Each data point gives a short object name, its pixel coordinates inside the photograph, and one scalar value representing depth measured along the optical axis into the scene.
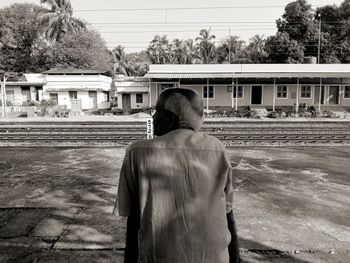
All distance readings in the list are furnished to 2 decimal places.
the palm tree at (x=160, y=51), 54.09
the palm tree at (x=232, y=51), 54.25
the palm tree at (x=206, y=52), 53.66
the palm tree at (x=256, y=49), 47.94
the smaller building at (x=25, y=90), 35.41
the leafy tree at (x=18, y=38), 49.94
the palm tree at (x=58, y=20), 47.41
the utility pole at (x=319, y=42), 45.29
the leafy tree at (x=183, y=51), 52.50
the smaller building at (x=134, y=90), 33.78
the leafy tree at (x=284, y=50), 44.56
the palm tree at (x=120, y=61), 55.53
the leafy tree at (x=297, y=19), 47.81
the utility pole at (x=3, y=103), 26.56
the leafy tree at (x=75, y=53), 48.47
